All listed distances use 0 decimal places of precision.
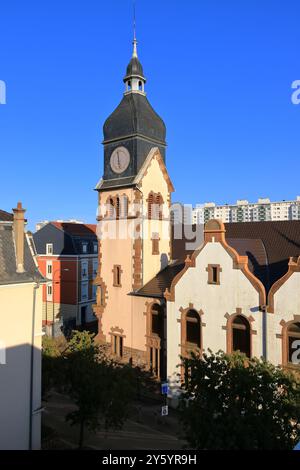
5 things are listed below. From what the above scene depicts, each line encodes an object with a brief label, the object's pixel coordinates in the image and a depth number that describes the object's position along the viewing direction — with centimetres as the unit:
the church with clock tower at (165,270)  2334
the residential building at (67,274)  5319
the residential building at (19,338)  1752
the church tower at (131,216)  3162
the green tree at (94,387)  1853
